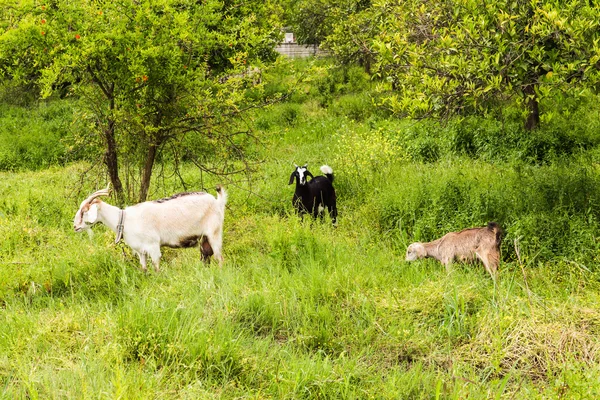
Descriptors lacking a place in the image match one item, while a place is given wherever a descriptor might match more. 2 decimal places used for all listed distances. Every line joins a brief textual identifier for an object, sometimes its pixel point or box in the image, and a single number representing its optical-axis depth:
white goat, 12.41
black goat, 17.55
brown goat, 12.14
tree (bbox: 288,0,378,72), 36.84
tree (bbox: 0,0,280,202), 13.54
